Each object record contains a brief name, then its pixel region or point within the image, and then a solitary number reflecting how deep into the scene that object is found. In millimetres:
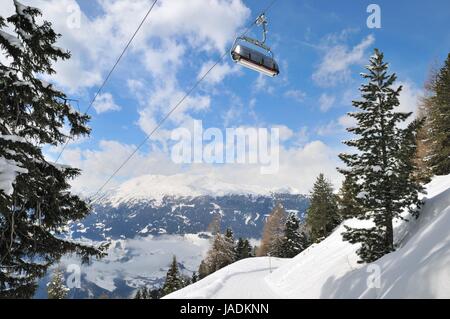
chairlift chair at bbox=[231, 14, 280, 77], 11484
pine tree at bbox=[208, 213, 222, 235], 69519
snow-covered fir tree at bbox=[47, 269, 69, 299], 52500
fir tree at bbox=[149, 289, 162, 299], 85125
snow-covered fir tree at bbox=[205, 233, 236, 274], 65500
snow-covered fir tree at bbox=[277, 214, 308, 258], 61438
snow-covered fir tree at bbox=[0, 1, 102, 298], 8352
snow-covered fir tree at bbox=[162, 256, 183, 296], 58062
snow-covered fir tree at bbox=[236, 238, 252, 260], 74131
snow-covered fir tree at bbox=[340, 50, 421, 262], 18344
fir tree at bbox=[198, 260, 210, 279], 67700
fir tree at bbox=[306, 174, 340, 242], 48969
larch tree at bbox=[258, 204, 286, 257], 66750
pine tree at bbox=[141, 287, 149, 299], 89388
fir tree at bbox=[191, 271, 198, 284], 75688
